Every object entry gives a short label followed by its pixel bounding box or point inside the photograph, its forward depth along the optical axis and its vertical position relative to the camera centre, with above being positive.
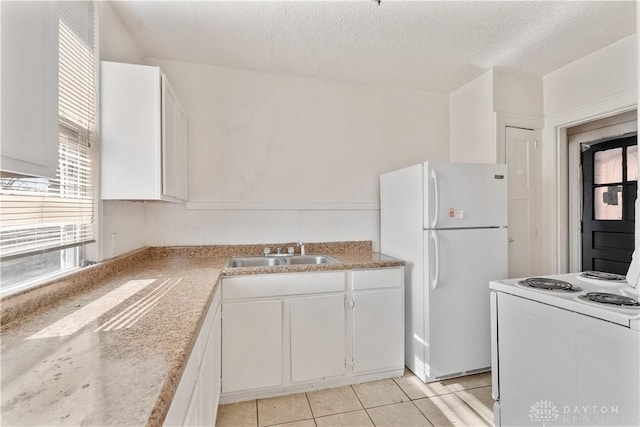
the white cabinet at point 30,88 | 0.71 +0.34
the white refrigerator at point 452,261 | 2.16 -0.34
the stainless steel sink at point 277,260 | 2.48 -0.38
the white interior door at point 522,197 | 2.65 +0.16
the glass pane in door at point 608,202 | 2.55 +0.11
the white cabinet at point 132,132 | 1.66 +0.47
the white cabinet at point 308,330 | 1.98 -0.80
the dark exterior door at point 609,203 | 2.47 +0.10
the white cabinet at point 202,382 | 0.89 -0.65
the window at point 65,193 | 1.09 +0.10
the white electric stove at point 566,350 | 1.14 -0.60
